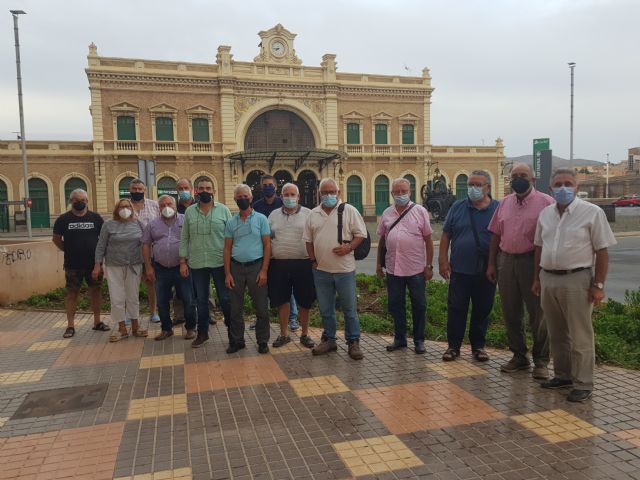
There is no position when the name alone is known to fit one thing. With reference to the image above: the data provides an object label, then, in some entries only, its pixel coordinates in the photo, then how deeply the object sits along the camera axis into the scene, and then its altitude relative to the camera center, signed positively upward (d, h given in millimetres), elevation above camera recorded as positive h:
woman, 6707 -753
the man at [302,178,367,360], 5656 -596
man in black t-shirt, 6949 -536
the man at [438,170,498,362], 5316 -727
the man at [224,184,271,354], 5887 -662
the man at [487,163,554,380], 4832 -675
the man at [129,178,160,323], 7156 -57
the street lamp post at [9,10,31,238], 23322 +6333
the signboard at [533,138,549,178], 12385 +1183
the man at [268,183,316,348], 6043 -722
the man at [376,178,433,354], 5680 -678
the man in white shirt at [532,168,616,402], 4227 -614
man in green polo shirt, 6172 -592
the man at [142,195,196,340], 6566 -752
